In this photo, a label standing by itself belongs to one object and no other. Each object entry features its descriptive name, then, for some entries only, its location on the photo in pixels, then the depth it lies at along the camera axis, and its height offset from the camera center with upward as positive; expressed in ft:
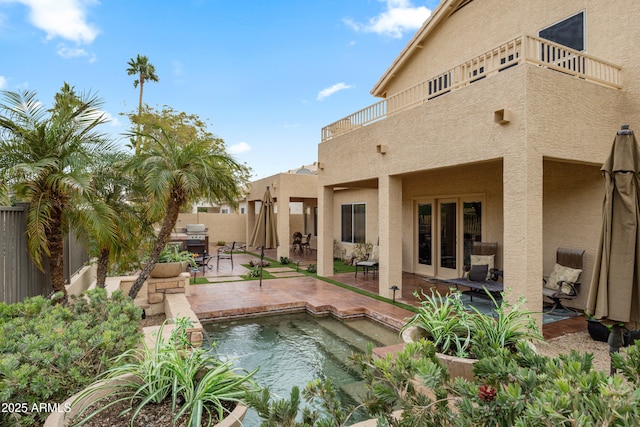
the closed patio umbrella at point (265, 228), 36.83 -1.34
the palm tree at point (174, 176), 21.36 +2.55
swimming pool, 15.90 -7.68
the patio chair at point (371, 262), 37.96 -5.31
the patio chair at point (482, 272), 24.17 -4.63
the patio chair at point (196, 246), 52.21 -4.62
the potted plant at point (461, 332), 11.30 -4.24
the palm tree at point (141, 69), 77.15 +32.96
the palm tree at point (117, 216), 20.21 +0.08
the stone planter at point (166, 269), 25.84 -4.02
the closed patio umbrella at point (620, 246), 13.14 -1.25
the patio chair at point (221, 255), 46.72 -6.83
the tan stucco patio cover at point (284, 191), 52.60 +4.03
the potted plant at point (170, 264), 25.95 -3.65
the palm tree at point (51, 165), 15.48 +2.35
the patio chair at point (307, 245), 66.33 -5.89
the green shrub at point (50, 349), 8.05 -3.67
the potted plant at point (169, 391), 7.84 -4.25
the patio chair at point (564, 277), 22.81 -4.37
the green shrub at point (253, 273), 39.90 -6.83
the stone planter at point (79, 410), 7.27 -4.28
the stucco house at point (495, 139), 18.81 +5.08
